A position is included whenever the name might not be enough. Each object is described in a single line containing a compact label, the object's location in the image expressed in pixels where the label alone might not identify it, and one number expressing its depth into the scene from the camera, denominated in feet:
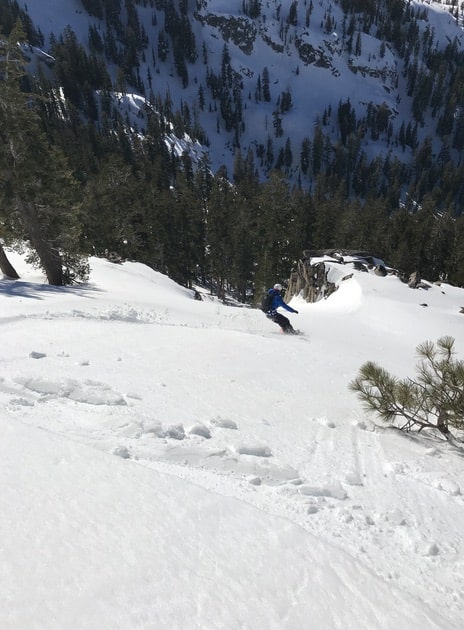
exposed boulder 78.64
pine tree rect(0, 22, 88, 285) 43.34
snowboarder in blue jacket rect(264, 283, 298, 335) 39.27
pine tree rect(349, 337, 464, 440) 16.87
